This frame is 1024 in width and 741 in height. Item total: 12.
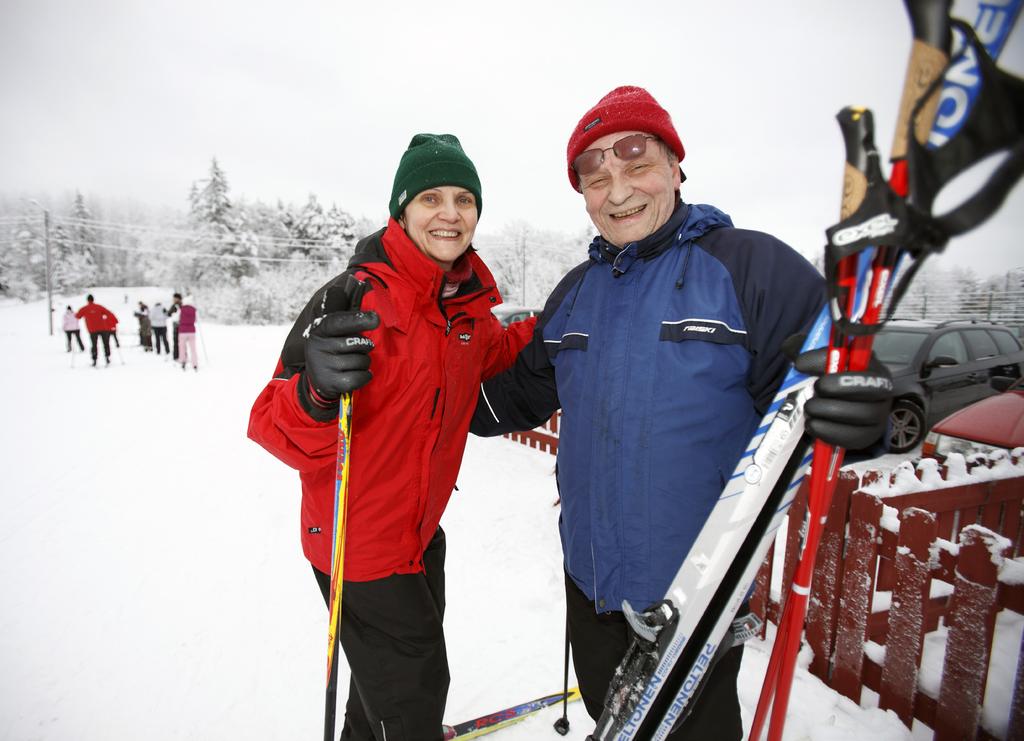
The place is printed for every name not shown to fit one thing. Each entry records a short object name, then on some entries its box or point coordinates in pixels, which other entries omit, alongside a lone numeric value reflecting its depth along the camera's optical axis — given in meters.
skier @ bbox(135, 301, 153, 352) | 19.48
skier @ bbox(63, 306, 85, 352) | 16.02
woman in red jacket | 1.78
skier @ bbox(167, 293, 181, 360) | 16.73
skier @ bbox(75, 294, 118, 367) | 14.36
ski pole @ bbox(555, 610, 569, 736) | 2.38
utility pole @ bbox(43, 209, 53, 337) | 23.17
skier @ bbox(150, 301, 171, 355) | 16.74
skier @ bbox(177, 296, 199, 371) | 13.61
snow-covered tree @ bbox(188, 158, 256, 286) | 41.00
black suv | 6.47
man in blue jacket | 1.46
